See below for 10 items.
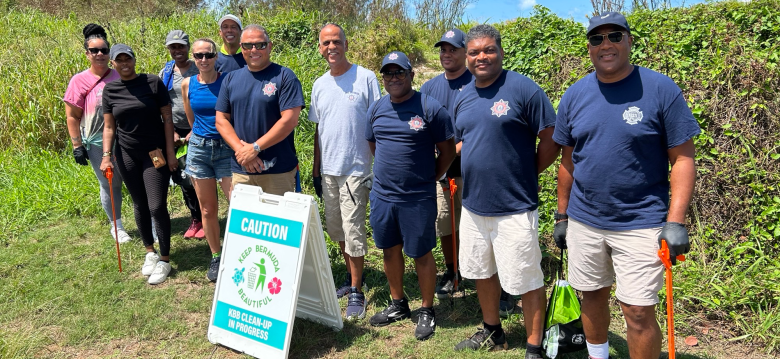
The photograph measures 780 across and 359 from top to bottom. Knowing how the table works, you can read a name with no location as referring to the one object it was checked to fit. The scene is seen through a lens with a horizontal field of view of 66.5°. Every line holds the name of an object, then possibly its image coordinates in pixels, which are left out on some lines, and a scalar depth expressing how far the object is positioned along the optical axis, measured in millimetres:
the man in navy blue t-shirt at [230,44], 5527
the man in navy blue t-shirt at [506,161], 3361
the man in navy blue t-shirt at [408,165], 3824
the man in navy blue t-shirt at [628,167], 2742
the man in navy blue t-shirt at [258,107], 4316
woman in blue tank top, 4742
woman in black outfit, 4941
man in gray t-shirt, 4316
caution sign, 3777
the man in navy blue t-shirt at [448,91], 4293
